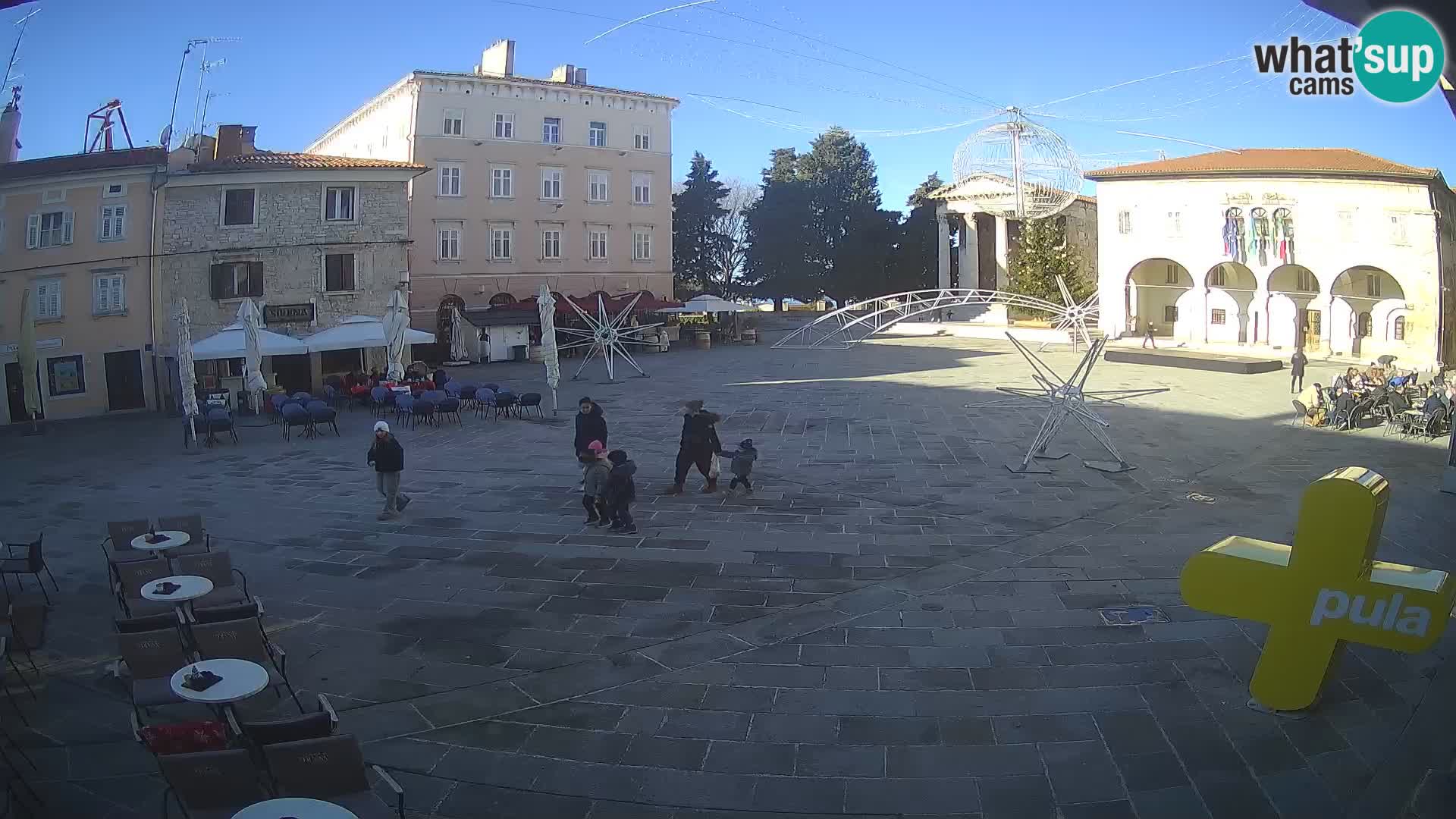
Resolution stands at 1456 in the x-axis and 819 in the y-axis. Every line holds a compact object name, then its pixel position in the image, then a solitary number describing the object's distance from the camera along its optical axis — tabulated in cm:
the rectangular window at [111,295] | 2506
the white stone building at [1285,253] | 3155
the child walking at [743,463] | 1280
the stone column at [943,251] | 5831
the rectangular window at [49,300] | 2392
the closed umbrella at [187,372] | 1805
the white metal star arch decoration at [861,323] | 3697
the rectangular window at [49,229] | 2347
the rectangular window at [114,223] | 2519
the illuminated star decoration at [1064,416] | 1464
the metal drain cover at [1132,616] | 789
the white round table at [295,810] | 418
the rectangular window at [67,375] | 2427
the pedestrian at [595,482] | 1124
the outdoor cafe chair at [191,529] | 934
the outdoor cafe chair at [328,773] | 474
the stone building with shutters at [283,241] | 2652
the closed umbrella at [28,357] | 1858
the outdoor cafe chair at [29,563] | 850
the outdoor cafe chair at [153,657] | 643
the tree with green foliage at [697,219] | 6047
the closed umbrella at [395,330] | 2150
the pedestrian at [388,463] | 1165
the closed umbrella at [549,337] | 2103
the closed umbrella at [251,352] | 1970
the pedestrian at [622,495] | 1095
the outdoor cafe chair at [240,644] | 664
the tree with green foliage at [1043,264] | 4781
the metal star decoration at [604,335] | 2916
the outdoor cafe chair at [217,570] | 798
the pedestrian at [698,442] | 1301
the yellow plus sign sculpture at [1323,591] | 578
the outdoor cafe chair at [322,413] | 1867
